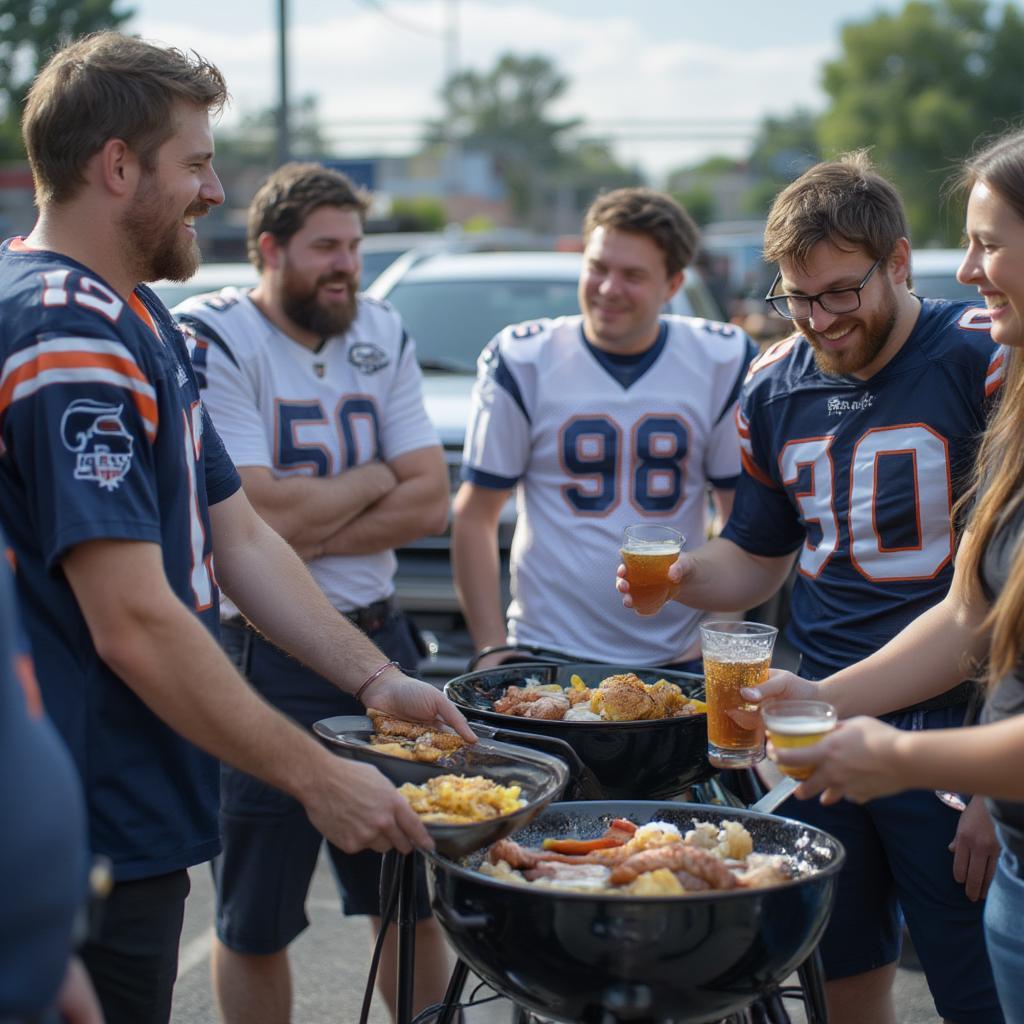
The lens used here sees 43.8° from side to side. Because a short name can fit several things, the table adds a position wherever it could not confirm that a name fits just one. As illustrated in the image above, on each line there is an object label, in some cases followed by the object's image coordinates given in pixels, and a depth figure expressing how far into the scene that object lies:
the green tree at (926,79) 64.44
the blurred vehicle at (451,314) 5.90
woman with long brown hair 2.11
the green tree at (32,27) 33.28
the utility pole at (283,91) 12.80
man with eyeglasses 3.08
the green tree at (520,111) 101.38
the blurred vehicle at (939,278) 6.98
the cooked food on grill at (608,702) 2.98
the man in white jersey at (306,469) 3.88
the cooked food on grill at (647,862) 2.23
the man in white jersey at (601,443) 4.11
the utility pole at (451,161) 42.69
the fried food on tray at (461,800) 2.41
